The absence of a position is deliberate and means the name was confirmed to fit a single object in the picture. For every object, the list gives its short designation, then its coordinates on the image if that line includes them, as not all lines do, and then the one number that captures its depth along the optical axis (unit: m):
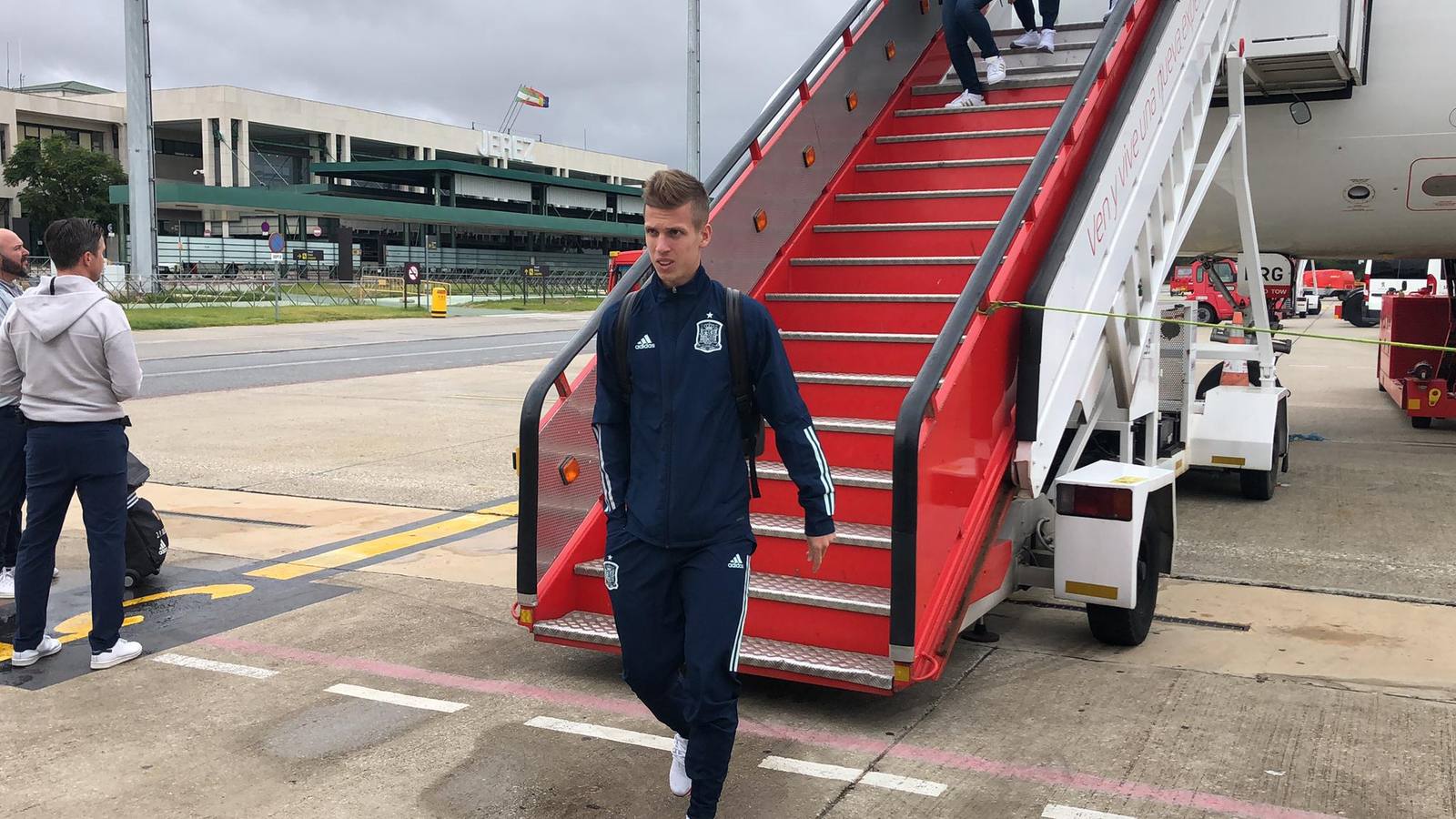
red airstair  4.84
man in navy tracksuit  3.62
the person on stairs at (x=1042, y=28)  8.47
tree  70.00
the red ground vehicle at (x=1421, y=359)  13.18
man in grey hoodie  5.09
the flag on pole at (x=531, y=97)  97.62
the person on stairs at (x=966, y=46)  7.75
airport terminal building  71.06
